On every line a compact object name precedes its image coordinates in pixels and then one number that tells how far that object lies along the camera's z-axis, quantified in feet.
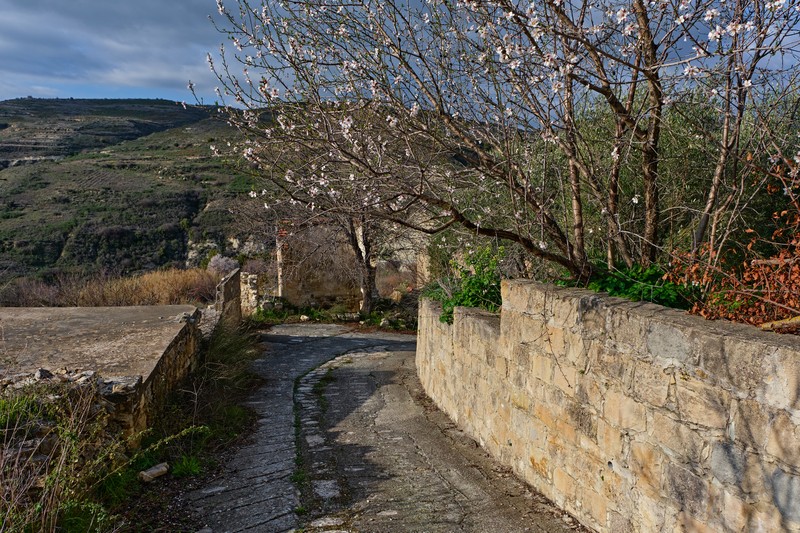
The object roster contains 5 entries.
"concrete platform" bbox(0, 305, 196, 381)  21.22
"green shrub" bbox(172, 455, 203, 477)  17.39
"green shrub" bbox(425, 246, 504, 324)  23.59
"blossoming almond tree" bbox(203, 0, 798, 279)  15.81
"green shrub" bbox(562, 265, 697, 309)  12.88
